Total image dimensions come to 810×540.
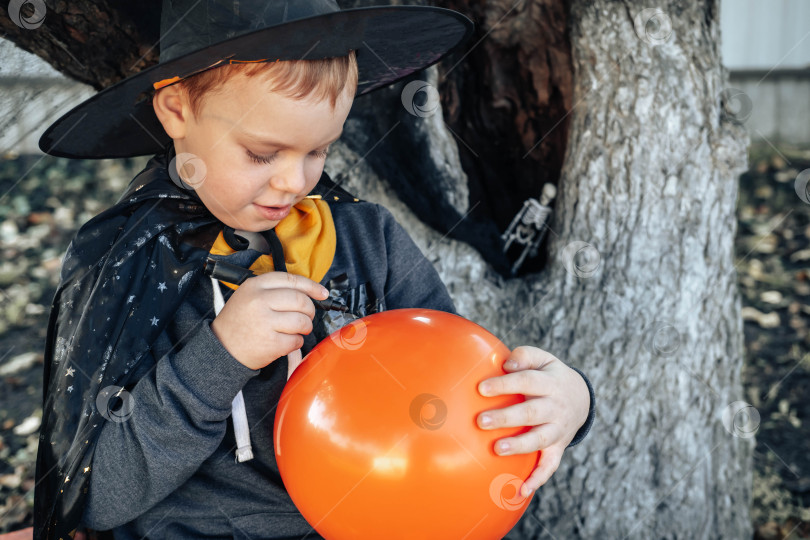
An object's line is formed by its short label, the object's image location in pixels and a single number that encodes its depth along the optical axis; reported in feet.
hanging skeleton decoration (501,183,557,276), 7.63
